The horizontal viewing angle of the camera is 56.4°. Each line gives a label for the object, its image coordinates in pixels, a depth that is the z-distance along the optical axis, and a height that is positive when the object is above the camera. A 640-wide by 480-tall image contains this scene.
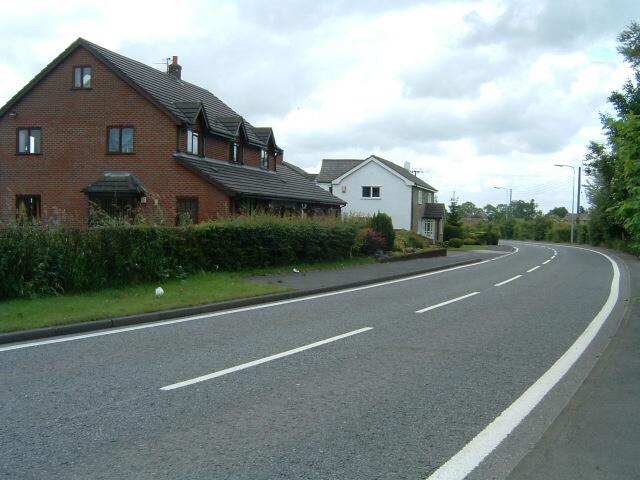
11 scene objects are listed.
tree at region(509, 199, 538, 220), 172.75 +5.41
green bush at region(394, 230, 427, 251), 31.34 -1.01
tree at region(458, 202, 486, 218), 177.96 +4.43
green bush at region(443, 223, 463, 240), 63.31 -0.87
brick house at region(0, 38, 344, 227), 25.83 +2.90
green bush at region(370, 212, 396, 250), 28.89 -0.26
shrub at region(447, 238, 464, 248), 54.16 -1.73
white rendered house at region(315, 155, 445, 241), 55.09 +3.03
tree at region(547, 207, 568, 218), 178.00 +5.01
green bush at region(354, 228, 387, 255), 25.80 -0.91
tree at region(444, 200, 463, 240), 63.50 +0.01
